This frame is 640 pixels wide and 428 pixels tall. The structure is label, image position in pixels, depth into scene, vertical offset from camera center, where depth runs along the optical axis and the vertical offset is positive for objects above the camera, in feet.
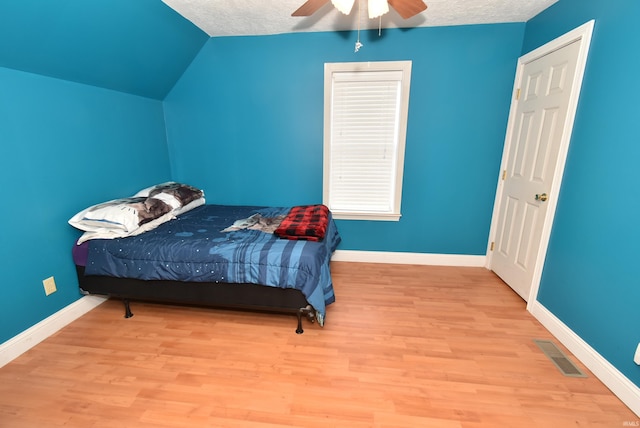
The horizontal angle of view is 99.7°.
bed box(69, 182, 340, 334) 6.61 -2.88
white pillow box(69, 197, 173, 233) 7.06 -1.89
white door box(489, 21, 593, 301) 6.84 -0.21
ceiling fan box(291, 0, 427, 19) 5.81 +3.18
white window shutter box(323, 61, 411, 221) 9.48 +0.34
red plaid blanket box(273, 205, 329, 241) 7.45 -2.24
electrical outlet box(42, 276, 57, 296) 6.72 -3.49
